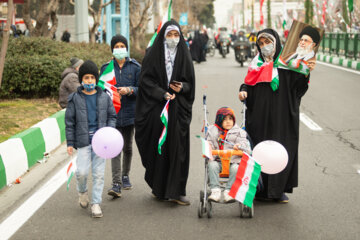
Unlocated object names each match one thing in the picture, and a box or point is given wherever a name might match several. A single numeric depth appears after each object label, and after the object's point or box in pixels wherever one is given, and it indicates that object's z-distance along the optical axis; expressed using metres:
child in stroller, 5.55
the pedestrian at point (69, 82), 9.77
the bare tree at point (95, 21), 24.11
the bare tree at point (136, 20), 32.62
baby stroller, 5.57
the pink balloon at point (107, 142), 5.38
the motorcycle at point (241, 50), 27.27
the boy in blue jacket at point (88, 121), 5.72
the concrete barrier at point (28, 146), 6.92
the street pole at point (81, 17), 15.92
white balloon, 5.22
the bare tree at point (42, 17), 18.39
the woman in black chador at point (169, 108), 6.02
